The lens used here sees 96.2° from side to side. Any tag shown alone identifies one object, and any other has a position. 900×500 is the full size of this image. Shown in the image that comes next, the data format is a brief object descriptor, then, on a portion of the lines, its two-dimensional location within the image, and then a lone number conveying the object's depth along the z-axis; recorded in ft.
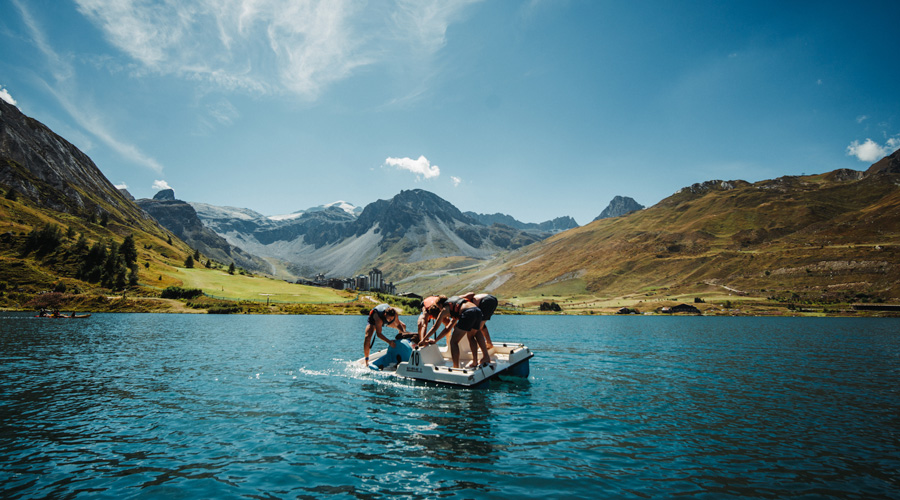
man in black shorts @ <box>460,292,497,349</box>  76.79
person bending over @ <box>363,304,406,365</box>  86.38
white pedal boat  71.46
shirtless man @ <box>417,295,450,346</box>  80.28
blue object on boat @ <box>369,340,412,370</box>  86.48
